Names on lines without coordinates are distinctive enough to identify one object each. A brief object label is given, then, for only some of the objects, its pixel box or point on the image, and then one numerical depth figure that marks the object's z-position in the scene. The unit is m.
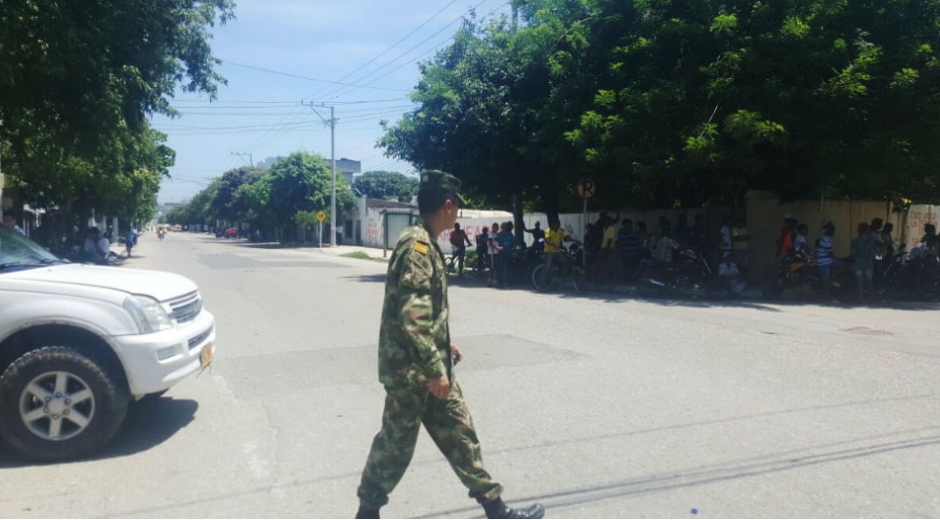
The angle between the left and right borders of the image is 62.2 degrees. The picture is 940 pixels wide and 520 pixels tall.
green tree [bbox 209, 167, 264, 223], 87.00
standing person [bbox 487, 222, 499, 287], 19.52
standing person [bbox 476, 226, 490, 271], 22.05
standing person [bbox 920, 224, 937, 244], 16.09
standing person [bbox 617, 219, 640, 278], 18.72
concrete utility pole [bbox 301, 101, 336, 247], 47.56
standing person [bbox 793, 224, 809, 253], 16.14
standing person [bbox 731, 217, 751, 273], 16.83
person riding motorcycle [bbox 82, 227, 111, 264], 22.45
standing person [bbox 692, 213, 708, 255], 18.66
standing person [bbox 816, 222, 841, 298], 15.48
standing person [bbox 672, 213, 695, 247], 19.16
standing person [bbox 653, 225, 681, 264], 16.64
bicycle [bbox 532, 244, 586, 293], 17.78
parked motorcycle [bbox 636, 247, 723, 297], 16.55
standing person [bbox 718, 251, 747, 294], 16.30
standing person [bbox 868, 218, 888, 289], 15.54
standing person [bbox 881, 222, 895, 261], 16.14
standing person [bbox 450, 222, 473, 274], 21.94
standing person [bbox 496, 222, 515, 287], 19.41
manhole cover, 11.48
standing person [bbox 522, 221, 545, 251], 20.55
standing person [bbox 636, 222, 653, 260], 18.61
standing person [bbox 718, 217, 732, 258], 17.02
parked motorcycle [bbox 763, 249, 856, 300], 15.73
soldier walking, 3.67
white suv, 5.26
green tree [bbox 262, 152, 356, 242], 58.22
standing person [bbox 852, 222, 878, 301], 14.85
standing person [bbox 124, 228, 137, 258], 42.31
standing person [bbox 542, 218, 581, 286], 17.58
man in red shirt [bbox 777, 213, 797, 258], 16.52
